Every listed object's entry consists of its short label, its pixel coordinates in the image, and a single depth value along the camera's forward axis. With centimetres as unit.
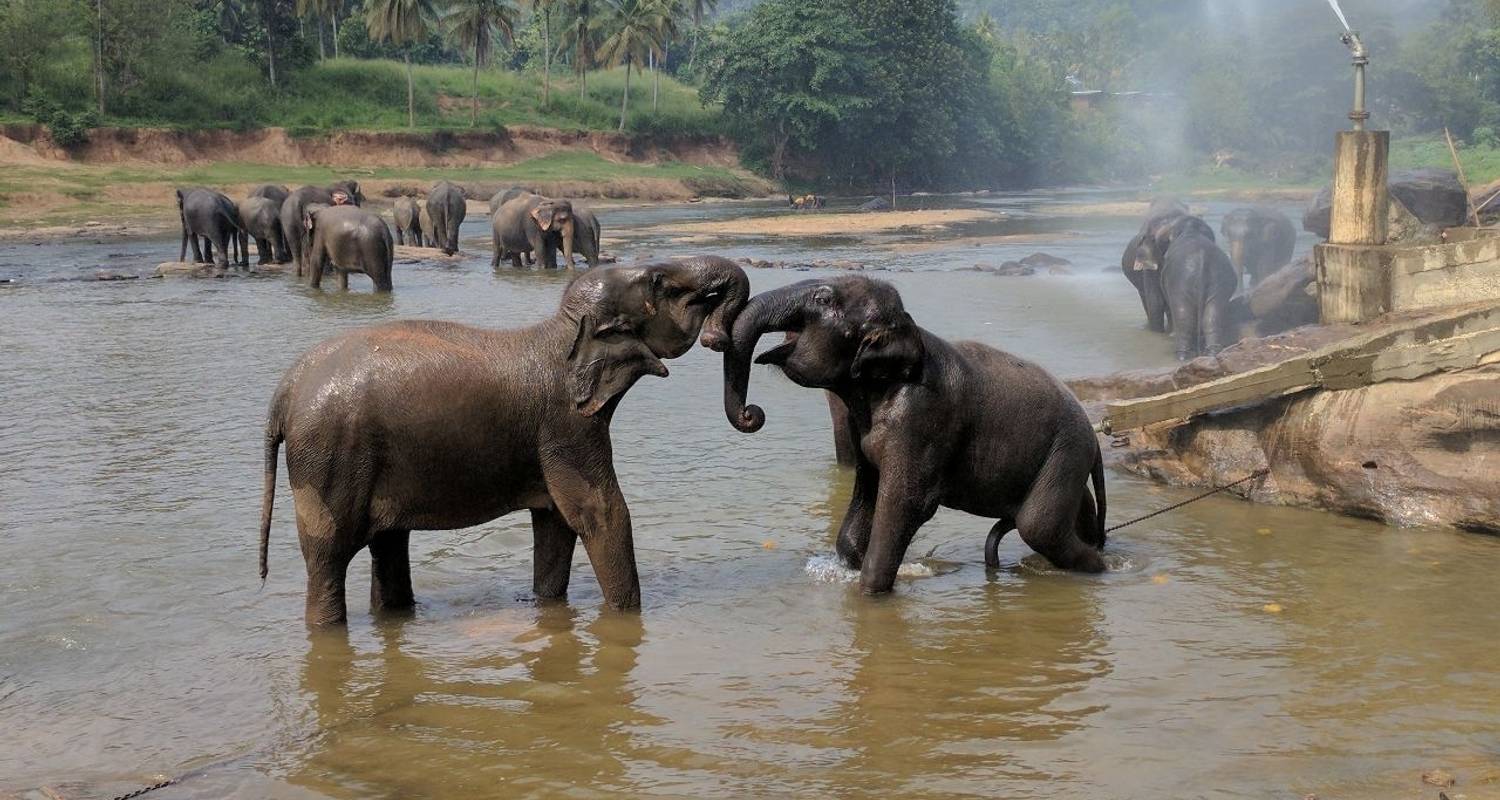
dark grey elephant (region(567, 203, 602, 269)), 2650
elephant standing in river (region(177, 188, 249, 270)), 2558
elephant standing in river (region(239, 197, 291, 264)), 2641
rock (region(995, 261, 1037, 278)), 2366
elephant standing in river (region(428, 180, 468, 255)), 2992
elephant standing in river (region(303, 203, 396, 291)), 2114
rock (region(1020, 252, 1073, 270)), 2477
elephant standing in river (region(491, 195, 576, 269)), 2555
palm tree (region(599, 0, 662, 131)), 6519
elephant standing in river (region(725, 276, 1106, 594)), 635
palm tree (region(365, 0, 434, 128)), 5612
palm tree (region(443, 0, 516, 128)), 5900
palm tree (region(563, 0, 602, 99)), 6593
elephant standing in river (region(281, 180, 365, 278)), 2450
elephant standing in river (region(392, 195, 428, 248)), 3212
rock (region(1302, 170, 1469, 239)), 1638
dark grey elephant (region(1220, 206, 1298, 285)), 1875
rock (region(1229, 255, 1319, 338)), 1367
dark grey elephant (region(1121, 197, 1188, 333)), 1611
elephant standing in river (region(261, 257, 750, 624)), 580
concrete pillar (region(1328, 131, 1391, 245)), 1144
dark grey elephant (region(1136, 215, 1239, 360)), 1434
